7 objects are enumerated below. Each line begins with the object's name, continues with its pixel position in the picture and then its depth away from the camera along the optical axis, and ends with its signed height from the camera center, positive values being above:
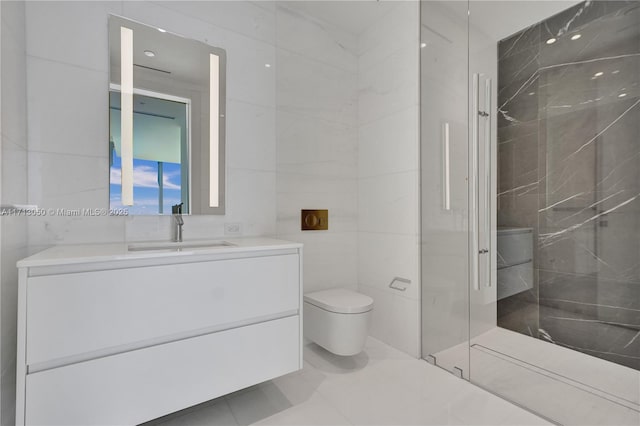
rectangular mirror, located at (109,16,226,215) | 1.60 +0.54
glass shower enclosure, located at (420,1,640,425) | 1.33 +0.08
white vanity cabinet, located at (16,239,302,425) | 1.03 -0.45
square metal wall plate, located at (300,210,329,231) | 2.28 -0.03
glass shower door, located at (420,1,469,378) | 1.84 +0.20
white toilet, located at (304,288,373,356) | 1.83 -0.66
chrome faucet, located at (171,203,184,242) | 1.71 -0.03
